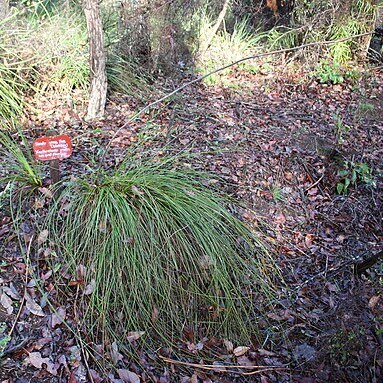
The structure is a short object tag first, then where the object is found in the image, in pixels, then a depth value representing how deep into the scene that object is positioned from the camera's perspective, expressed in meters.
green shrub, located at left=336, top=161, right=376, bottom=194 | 4.15
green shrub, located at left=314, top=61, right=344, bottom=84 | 6.18
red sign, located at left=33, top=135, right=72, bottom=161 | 2.69
